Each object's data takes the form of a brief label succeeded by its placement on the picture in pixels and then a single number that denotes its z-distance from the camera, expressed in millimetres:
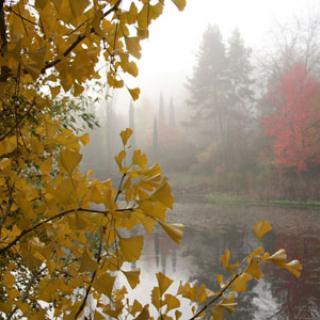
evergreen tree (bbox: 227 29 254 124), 22172
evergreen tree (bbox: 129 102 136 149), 29562
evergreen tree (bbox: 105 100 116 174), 26828
